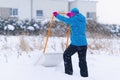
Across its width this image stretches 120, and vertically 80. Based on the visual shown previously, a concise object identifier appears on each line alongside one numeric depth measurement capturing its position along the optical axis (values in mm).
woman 8094
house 37122
